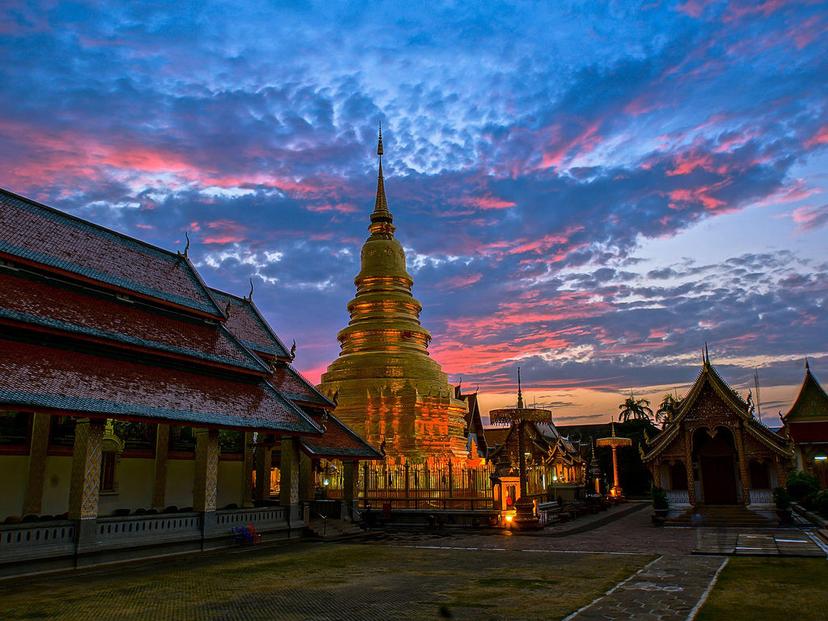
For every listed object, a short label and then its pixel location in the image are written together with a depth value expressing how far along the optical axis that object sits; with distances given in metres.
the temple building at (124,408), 15.09
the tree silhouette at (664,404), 65.74
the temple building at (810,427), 36.59
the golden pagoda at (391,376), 35.91
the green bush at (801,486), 30.38
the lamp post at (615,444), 41.47
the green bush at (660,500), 26.92
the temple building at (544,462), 31.28
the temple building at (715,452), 27.52
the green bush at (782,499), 24.98
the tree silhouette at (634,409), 75.46
